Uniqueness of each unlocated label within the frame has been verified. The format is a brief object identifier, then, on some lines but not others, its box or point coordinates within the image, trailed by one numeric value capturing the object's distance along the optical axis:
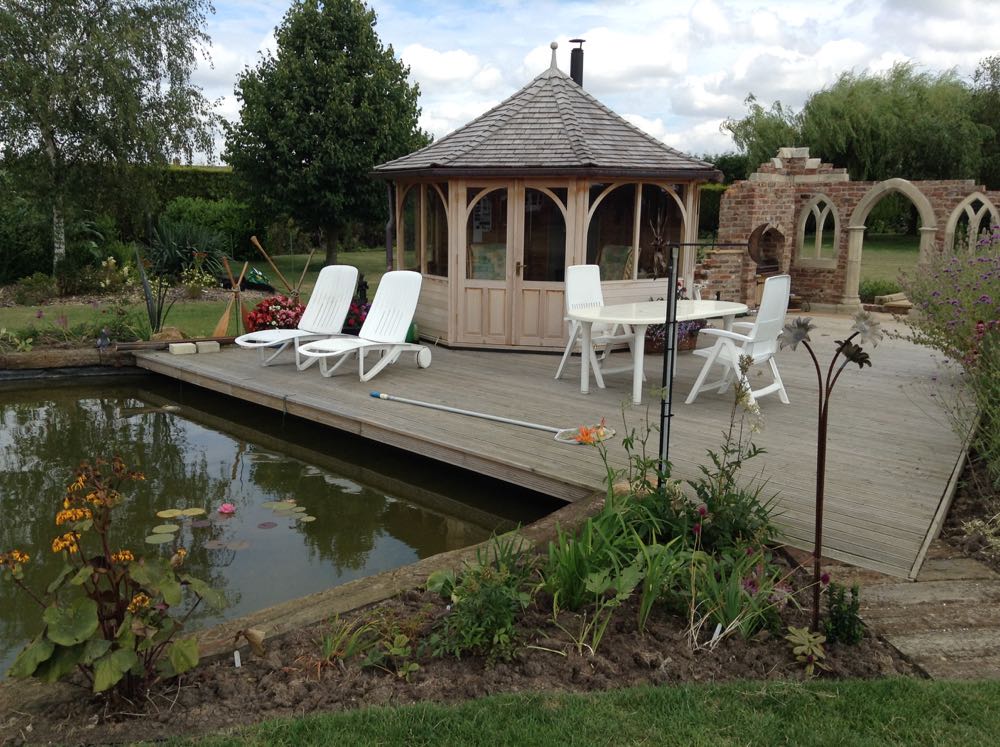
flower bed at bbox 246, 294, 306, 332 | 9.58
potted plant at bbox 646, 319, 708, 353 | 9.09
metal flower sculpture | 3.18
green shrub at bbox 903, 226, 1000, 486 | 5.26
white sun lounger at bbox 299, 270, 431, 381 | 8.11
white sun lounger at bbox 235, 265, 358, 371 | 8.85
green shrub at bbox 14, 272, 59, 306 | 13.77
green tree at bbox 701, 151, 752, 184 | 28.80
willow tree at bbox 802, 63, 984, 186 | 26.27
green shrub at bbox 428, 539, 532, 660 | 3.20
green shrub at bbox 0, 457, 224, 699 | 2.72
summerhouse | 9.23
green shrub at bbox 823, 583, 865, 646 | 3.23
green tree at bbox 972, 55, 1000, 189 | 28.36
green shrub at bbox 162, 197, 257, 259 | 20.41
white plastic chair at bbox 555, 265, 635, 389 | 7.70
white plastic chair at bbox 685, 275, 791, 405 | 6.74
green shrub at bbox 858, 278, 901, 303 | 15.11
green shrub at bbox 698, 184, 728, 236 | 26.02
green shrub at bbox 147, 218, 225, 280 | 15.50
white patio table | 6.98
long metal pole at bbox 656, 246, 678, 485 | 4.09
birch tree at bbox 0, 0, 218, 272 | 13.96
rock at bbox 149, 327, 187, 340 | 10.07
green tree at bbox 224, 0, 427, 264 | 17.56
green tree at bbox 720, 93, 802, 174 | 27.39
